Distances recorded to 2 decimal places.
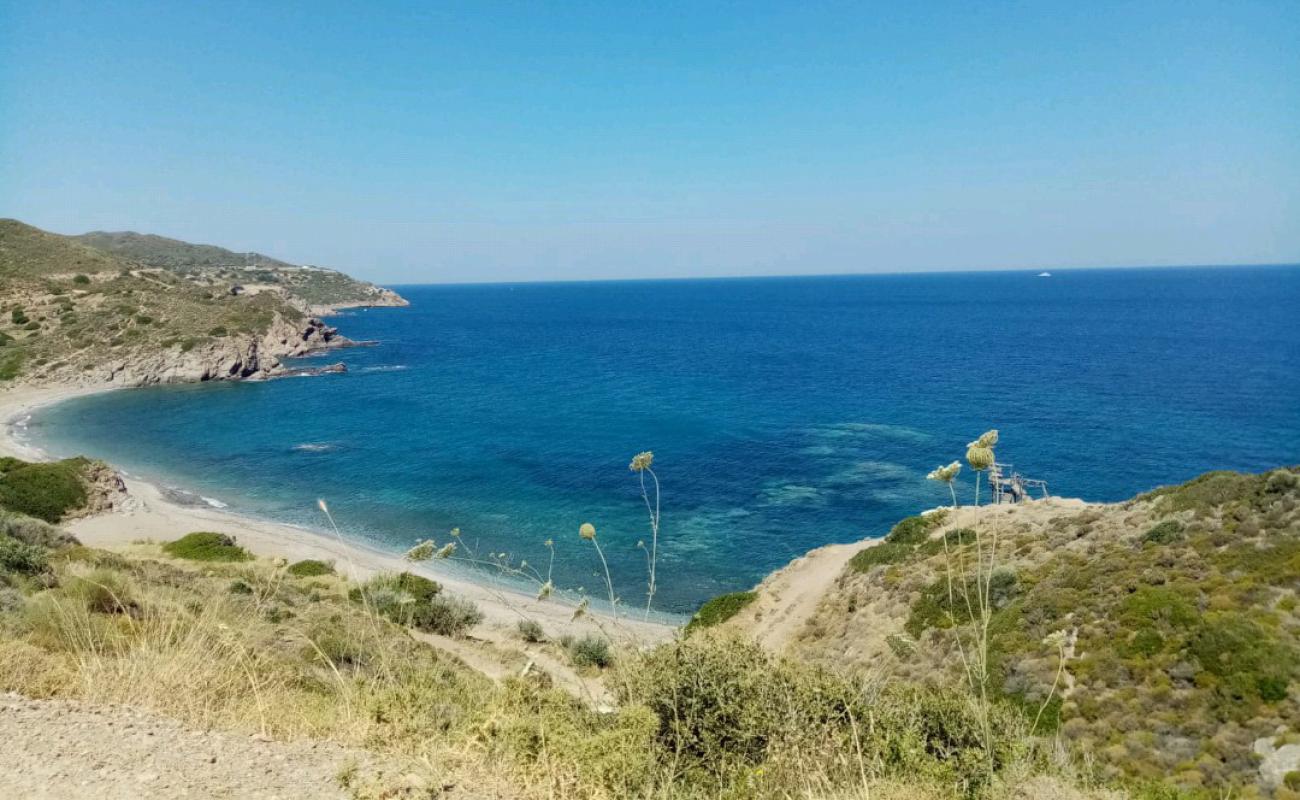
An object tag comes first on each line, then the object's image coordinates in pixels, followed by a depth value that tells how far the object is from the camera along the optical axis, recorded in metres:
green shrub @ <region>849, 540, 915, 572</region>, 24.11
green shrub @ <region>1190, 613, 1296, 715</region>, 12.31
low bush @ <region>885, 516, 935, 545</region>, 25.42
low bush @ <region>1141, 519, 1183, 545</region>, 18.67
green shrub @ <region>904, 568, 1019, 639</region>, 18.88
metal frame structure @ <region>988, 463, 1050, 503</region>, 34.24
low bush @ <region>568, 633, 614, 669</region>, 19.33
